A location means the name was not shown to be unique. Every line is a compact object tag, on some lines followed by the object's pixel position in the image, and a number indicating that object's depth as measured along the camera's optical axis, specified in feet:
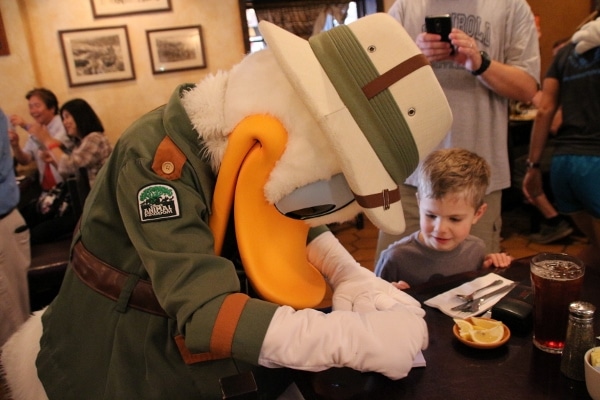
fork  3.45
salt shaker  2.54
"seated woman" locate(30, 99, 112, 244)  10.17
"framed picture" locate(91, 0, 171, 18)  12.33
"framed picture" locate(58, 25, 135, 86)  12.41
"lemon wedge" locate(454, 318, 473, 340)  2.91
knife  3.33
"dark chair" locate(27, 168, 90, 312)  7.71
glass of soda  2.84
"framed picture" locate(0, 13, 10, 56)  11.79
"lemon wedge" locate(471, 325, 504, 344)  2.85
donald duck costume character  2.41
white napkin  3.28
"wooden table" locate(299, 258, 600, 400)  2.48
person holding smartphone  5.25
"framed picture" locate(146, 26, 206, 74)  12.86
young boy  4.41
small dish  2.81
